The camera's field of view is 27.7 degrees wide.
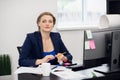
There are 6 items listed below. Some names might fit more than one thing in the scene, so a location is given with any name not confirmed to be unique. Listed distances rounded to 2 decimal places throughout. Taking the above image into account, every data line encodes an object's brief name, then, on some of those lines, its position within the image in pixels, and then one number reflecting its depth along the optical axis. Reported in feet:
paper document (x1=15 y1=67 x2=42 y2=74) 7.14
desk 6.68
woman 8.73
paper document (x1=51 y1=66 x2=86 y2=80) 6.63
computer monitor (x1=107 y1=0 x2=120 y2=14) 9.26
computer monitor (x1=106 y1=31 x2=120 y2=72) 7.16
